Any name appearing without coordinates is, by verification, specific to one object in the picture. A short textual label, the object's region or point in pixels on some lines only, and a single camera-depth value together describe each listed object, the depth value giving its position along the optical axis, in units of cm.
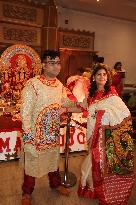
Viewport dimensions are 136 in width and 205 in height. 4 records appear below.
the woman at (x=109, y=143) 231
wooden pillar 498
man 222
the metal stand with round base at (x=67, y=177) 282
